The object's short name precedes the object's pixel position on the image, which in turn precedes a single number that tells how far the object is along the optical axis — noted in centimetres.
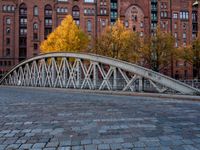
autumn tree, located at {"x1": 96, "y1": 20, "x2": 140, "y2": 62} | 3312
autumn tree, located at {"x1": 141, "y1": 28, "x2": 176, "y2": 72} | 3447
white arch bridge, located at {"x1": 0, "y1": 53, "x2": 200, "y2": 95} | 1375
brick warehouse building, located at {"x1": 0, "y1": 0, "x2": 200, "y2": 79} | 5875
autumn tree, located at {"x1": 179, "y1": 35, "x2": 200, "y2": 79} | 3822
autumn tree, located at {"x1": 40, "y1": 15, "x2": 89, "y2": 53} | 3294
